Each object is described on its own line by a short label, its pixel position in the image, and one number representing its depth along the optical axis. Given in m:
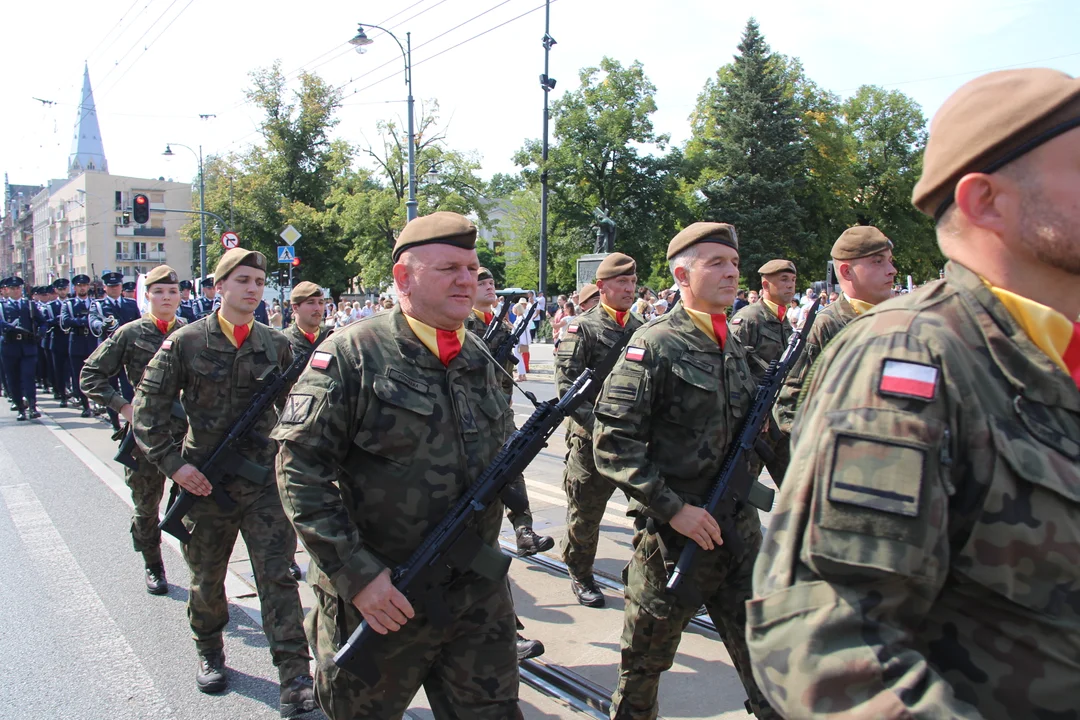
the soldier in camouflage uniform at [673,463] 3.16
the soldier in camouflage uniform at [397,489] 2.58
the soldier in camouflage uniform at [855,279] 5.12
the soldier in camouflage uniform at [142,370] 5.56
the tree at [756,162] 39.88
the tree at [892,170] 49.03
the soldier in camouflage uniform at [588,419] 5.18
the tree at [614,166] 41.34
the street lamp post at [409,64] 19.86
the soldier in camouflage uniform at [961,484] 1.15
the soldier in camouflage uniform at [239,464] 3.96
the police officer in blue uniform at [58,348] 14.98
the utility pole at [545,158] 22.41
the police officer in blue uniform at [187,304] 12.89
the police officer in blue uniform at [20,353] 13.52
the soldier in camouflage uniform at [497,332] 5.99
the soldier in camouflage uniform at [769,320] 5.73
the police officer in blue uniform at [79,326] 14.07
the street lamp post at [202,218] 35.99
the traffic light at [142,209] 23.03
